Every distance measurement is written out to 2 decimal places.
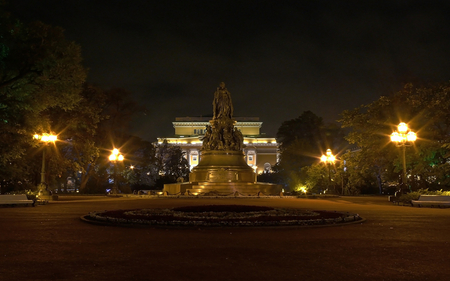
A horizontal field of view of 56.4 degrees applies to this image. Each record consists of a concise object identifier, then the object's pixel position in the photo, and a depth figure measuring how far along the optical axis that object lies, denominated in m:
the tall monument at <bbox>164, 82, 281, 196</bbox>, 30.28
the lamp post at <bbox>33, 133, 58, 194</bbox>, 24.41
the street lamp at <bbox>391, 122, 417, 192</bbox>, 22.38
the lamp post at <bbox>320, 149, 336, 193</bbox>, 33.79
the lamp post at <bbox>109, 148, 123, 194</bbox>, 31.52
